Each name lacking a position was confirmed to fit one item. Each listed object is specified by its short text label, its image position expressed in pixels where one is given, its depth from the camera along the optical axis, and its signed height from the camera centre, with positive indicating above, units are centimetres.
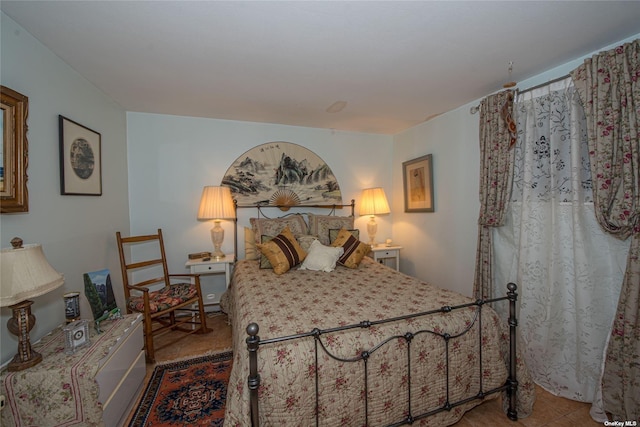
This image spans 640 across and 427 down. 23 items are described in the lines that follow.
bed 129 -80
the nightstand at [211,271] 300 -66
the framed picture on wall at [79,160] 202 +45
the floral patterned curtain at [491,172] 237 +33
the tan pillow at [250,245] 325 -40
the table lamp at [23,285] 126 -34
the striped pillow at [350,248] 286 -41
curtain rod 205 +99
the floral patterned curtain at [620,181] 162 +16
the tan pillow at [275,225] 316 -16
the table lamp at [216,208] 313 +5
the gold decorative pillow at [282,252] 268 -41
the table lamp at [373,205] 379 +7
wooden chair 242 -80
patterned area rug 177 -133
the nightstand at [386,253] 369 -60
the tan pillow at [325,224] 338 -17
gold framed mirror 148 +36
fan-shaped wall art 353 +46
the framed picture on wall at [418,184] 344 +34
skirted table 133 -88
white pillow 277 -49
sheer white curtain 188 -33
